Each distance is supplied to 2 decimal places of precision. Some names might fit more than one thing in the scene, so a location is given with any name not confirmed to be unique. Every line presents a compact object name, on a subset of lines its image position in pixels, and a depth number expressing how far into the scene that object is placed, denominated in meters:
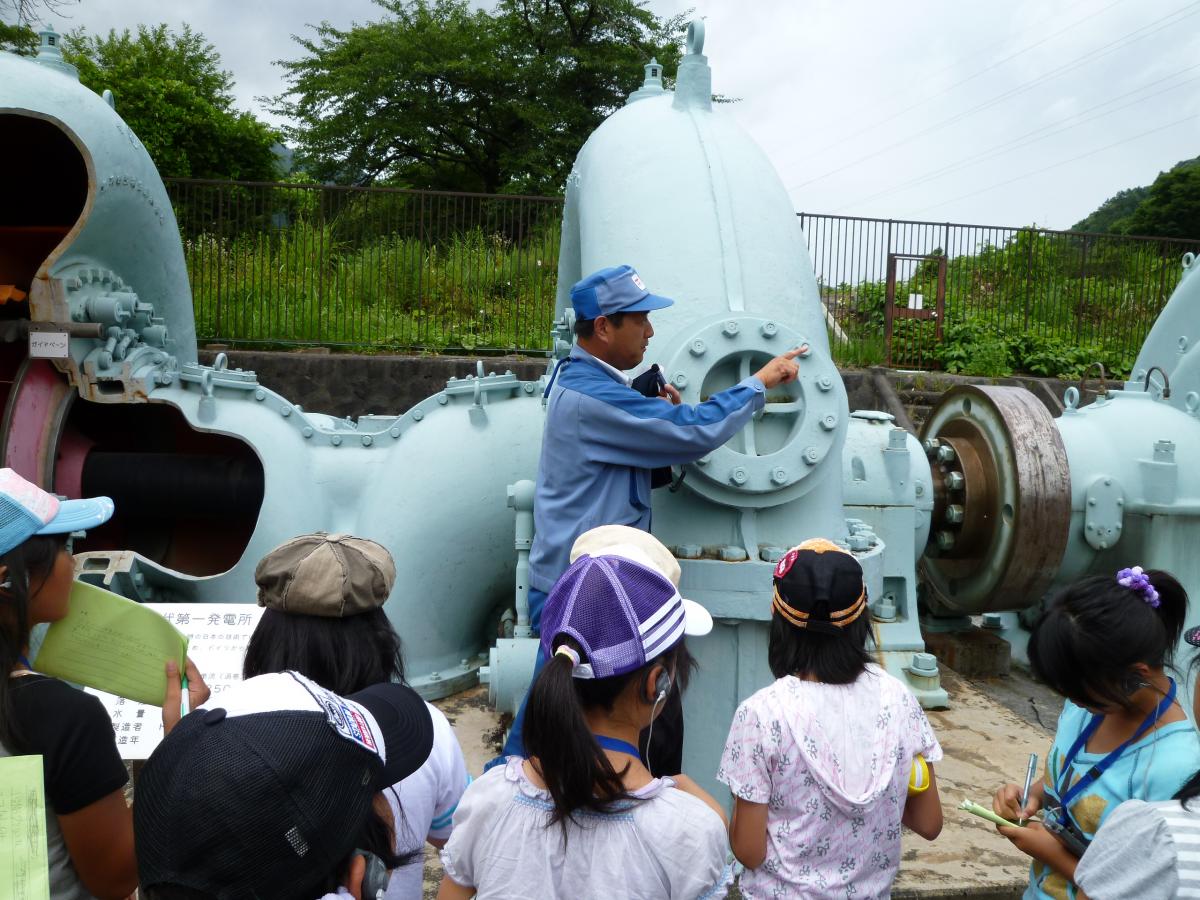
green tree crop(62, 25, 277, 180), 14.64
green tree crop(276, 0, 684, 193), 15.21
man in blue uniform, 2.38
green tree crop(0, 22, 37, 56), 12.16
